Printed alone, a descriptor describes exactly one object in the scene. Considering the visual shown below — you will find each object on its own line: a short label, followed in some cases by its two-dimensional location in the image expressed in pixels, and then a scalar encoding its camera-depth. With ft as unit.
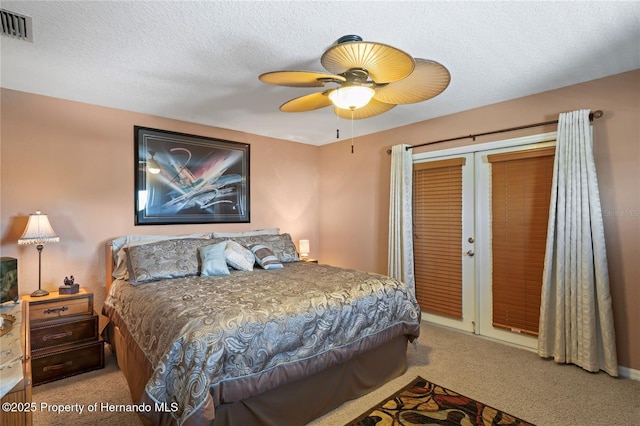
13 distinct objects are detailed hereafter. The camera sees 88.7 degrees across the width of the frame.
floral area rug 6.81
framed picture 11.71
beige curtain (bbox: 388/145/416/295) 12.96
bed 5.35
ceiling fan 5.54
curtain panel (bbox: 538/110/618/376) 8.66
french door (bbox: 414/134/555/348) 10.29
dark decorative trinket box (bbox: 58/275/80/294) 9.32
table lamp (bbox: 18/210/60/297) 8.66
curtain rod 8.99
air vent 6.13
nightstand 8.31
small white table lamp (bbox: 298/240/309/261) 15.61
